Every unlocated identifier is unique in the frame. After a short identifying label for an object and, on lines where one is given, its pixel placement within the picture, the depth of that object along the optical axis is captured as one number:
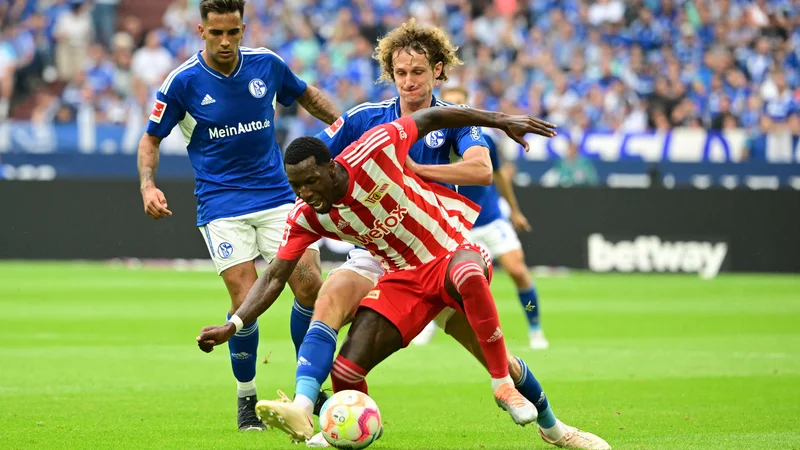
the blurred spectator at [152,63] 50.22
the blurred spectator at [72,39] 51.91
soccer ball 12.08
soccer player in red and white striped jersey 12.51
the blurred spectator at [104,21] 53.31
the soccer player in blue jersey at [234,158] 15.57
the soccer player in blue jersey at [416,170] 12.72
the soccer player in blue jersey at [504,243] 24.58
